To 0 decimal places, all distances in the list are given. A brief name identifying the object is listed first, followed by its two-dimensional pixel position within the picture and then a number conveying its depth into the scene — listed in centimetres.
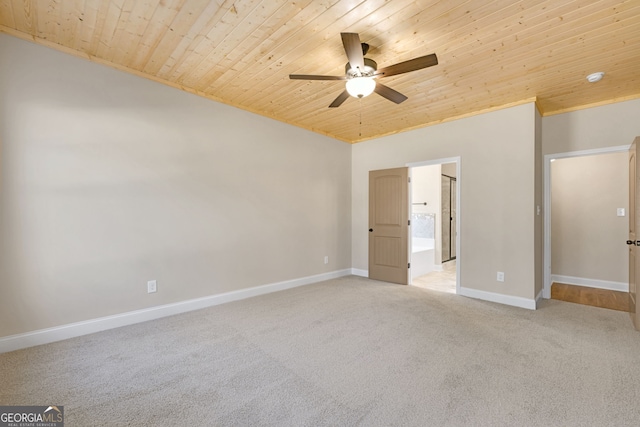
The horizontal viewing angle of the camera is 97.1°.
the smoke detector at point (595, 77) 287
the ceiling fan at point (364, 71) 205
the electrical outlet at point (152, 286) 317
